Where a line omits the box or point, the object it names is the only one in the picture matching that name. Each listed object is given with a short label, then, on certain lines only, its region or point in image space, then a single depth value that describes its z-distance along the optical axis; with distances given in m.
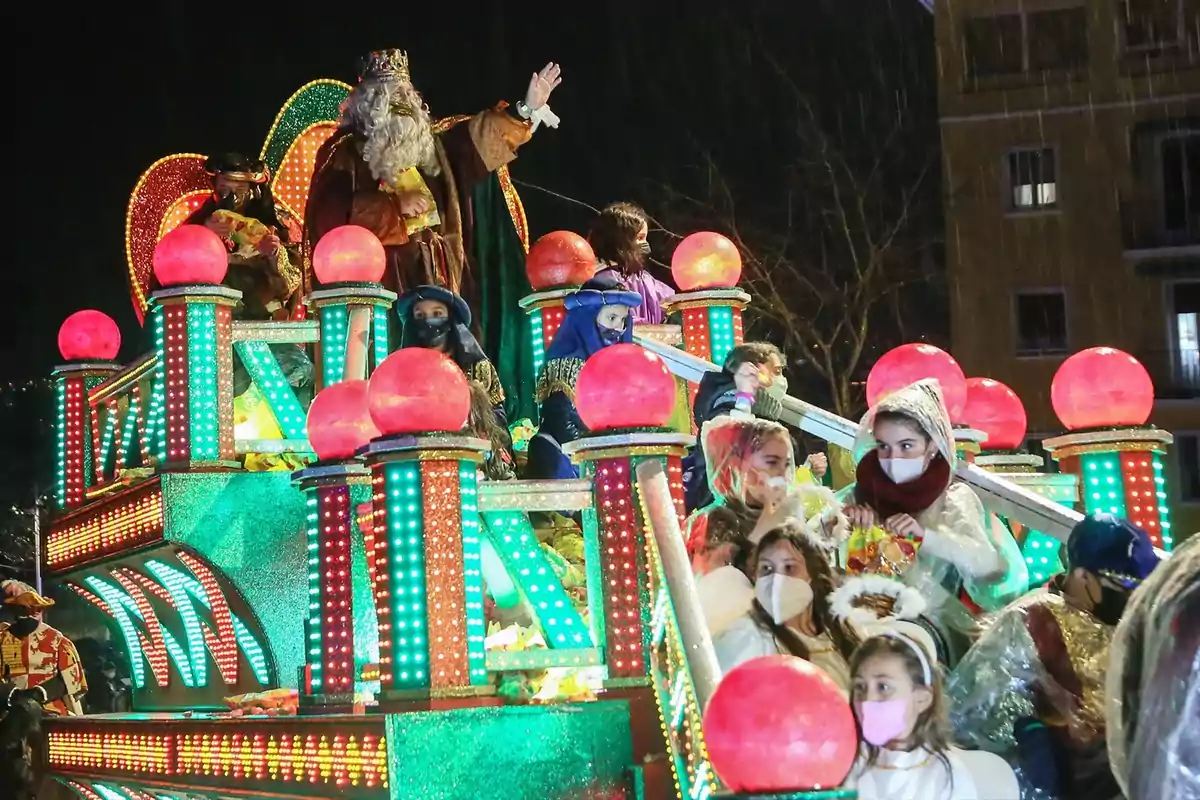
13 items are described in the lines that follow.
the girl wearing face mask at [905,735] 8.72
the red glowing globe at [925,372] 15.07
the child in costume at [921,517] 11.16
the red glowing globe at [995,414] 17.08
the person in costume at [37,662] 22.00
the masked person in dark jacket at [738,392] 14.76
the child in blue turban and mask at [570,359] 16.28
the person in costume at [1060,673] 9.55
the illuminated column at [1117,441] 14.52
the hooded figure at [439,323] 15.49
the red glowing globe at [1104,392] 14.63
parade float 11.55
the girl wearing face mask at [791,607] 10.43
